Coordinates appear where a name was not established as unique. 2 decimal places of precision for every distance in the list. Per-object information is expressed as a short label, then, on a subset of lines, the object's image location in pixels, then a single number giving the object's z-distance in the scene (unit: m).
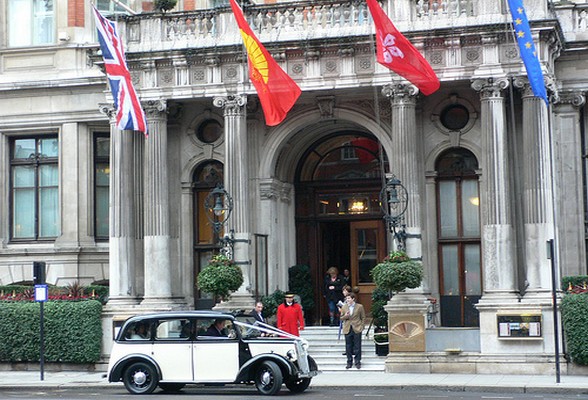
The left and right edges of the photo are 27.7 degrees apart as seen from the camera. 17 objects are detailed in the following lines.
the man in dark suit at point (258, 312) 27.76
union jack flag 30.36
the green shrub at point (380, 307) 30.80
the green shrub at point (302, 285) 34.41
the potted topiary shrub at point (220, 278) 30.45
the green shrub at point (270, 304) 32.50
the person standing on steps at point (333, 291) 33.66
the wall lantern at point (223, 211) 31.31
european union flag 27.64
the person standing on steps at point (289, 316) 29.67
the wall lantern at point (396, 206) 29.52
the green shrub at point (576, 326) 28.11
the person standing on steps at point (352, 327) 29.16
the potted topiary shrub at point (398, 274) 28.89
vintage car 24.64
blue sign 29.94
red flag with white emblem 28.91
